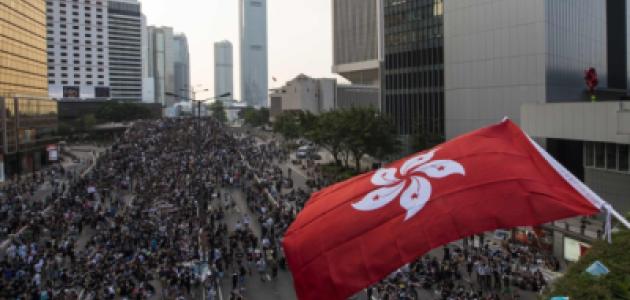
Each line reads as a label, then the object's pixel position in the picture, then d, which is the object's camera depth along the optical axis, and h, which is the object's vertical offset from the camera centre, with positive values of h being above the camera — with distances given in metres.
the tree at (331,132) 53.10 +0.20
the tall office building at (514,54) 42.97 +7.10
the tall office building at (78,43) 155.25 +28.72
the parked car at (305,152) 70.12 -2.54
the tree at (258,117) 157.00 +5.30
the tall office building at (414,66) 56.25 +7.82
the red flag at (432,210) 6.38 -0.99
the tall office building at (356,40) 95.62 +18.26
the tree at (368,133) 50.81 +0.05
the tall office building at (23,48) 57.97 +10.88
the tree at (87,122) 107.88 +2.88
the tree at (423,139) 52.11 -0.61
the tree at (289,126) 86.60 +1.39
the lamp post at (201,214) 24.02 -4.65
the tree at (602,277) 7.07 -2.15
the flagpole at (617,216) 5.36 -0.92
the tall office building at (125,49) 183.75 +31.24
